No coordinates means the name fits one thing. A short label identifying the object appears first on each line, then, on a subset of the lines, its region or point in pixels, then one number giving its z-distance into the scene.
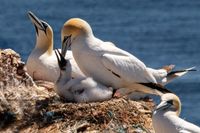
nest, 14.91
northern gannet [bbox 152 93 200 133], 14.82
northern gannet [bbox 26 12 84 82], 16.05
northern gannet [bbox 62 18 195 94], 15.65
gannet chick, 15.30
